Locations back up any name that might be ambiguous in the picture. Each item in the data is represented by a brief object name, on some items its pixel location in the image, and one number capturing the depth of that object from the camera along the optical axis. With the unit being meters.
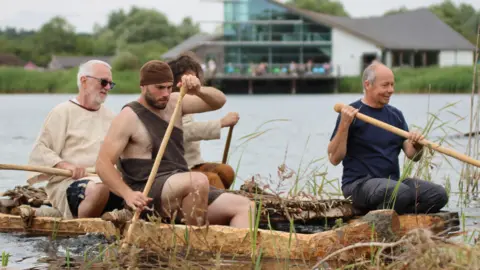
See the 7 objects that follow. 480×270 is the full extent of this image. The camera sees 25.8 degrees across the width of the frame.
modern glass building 61.81
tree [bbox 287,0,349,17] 104.75
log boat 6.07
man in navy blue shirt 7.00
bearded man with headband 6.26
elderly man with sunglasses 7.25
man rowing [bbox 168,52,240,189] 7.50
